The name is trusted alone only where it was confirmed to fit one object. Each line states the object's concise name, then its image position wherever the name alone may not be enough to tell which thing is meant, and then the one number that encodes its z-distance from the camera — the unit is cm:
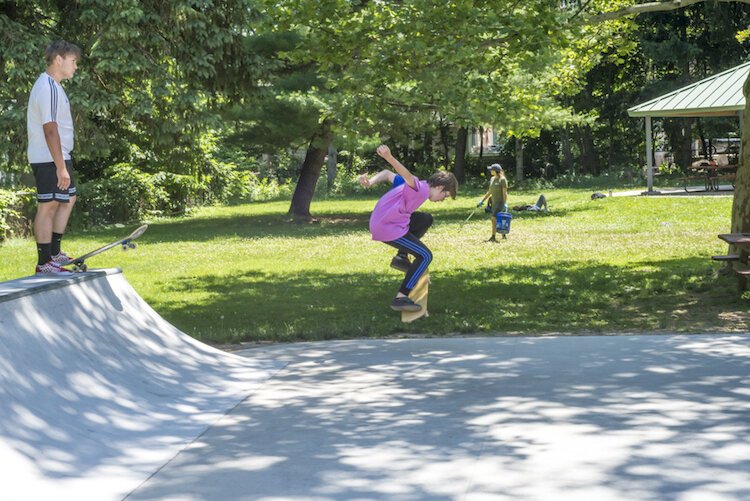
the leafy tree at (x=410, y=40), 1358
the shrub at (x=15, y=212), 2677
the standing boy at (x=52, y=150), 834
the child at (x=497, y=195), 2295
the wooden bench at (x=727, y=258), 1316
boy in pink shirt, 1037
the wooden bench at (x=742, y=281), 1257
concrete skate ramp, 532
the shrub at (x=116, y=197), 3334
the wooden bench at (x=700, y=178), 3603
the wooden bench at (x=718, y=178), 3503
